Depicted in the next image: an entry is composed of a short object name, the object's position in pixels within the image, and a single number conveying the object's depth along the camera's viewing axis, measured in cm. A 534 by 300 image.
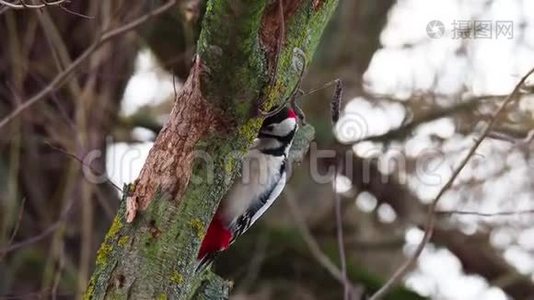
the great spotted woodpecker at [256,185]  516
